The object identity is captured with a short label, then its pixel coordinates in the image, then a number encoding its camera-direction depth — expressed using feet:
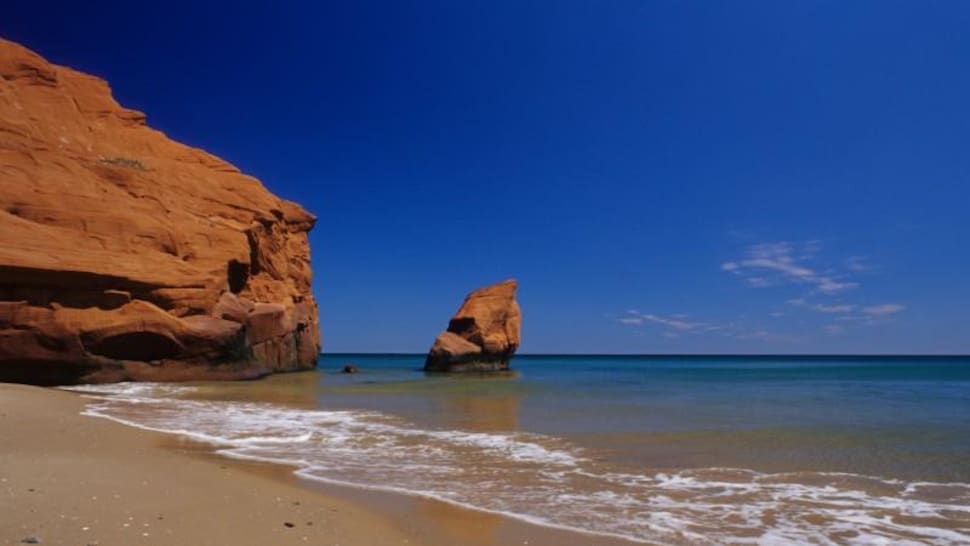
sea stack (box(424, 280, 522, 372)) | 155.53
